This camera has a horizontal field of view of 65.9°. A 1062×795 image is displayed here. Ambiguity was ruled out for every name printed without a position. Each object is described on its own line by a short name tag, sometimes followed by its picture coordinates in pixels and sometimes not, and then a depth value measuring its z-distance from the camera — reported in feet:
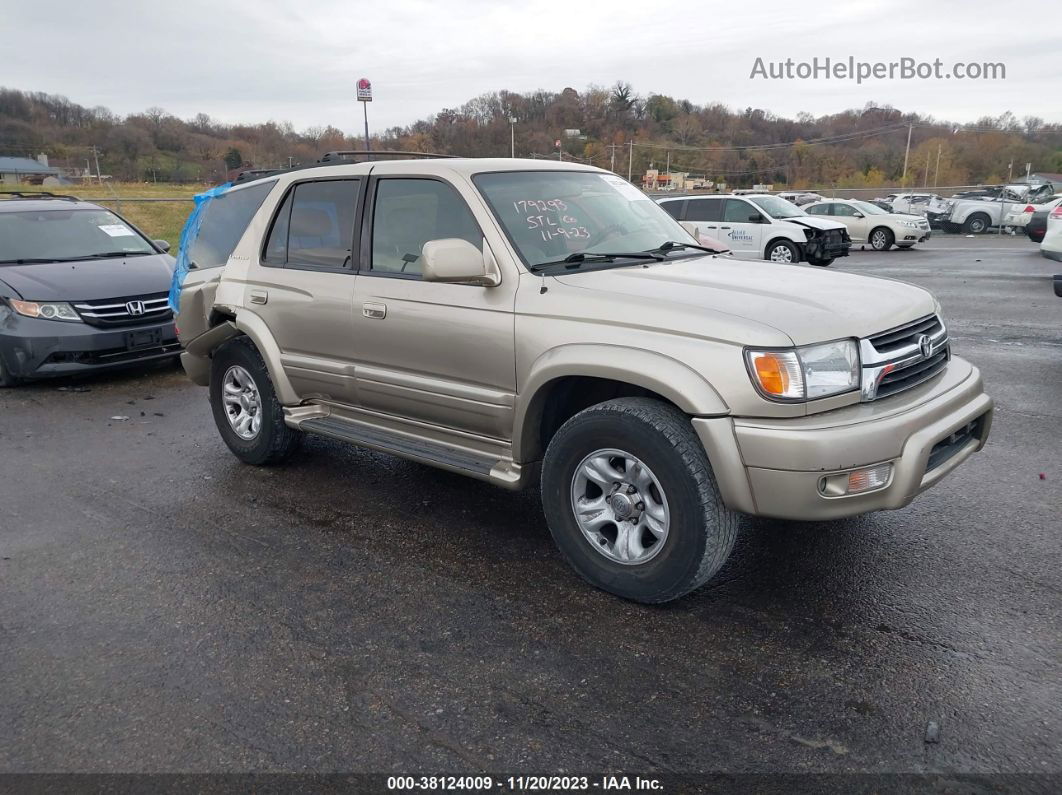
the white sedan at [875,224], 73.67
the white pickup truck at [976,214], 89.86
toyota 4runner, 10.18
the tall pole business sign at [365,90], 81.15
